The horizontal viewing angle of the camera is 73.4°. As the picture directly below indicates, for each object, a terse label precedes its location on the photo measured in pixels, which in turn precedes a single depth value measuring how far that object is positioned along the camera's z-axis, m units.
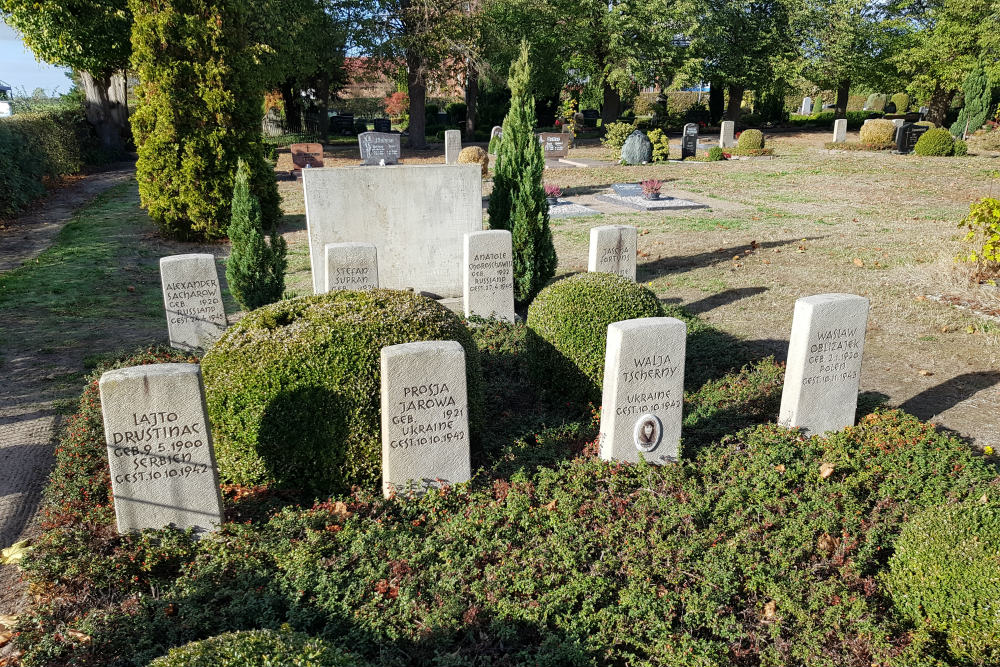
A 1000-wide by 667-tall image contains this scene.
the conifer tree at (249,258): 8.55
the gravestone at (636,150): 26.39
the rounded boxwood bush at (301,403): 4.81
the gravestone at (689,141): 27.66
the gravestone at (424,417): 4.65
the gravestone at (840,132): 31.50
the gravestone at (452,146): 23.01
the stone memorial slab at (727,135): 30.80
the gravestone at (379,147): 23.55
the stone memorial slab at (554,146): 26.78
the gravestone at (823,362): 5.64
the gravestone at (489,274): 8.55
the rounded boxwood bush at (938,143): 25.92
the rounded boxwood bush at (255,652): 2.55
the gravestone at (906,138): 27.36
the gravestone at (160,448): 4.14
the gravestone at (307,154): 23.67
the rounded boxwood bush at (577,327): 6.36
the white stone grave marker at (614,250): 9.15
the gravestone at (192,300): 7.48
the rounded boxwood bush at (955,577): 3.50
